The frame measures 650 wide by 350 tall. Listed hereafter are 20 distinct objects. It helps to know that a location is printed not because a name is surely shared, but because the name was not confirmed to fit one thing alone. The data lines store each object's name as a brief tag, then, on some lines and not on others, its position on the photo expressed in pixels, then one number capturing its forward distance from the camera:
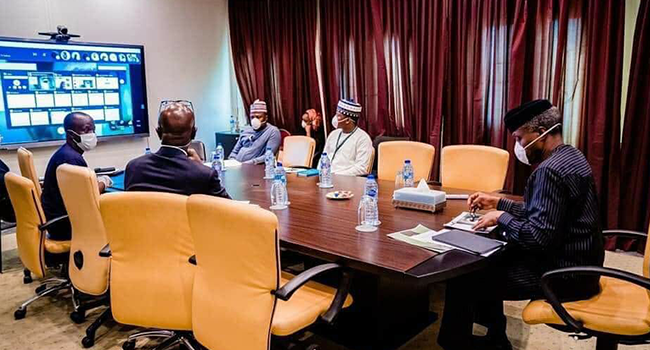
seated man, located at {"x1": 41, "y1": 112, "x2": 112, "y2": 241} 2.86
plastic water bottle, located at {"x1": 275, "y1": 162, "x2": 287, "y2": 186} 2.91
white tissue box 2.34
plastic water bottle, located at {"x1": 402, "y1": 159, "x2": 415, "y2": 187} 2.99
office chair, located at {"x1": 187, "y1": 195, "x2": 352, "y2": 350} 1.58
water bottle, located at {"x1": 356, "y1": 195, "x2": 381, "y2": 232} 2.18
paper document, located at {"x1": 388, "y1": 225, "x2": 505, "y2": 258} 1.80
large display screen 4.52
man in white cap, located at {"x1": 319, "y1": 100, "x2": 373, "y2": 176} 3.93
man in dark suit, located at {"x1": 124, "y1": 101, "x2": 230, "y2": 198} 2.12
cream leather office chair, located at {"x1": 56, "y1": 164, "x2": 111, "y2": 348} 2.33
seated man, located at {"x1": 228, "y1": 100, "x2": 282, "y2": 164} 4.62
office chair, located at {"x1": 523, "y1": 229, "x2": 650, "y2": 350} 1.67
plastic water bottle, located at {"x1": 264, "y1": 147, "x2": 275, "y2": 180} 3.38
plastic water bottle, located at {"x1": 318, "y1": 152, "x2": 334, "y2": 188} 3.08
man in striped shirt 1.81
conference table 1.68
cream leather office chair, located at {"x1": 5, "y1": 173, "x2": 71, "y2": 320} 2.71
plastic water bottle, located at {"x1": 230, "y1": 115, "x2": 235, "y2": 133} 6.54
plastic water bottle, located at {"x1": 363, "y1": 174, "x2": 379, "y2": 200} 2.32
